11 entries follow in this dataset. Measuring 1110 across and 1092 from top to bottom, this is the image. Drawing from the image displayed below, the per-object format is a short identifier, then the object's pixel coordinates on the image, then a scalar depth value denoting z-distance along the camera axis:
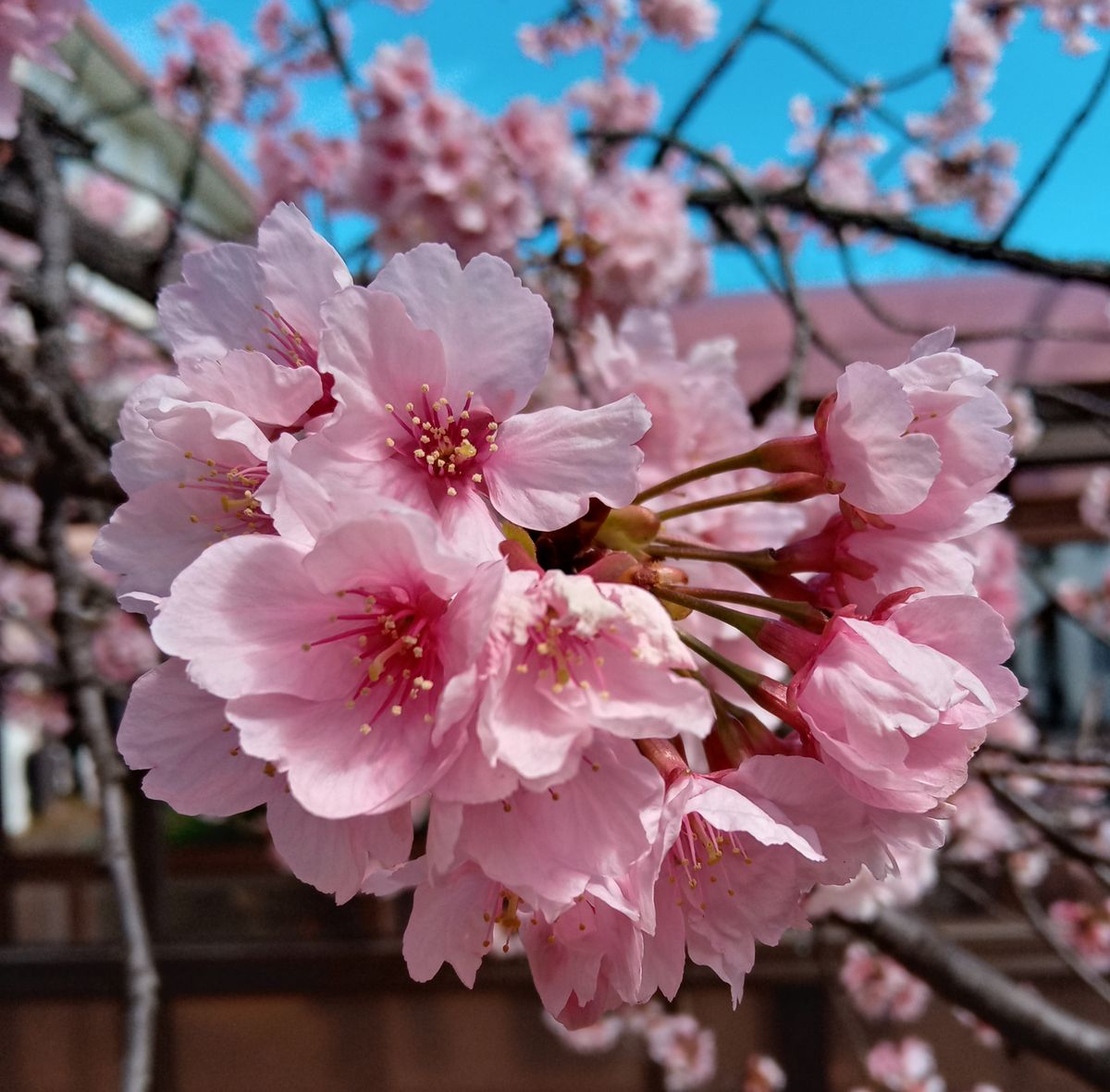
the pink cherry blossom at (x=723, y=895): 0.11
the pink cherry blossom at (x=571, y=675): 0.09
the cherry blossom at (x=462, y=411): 0.10
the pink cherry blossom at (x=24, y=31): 0.18
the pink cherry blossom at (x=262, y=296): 0.11
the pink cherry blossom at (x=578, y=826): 0.10
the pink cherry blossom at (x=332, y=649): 0.10
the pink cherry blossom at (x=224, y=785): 0.10
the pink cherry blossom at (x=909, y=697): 0.10
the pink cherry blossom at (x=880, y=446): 0.11
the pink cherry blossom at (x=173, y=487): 0.11
